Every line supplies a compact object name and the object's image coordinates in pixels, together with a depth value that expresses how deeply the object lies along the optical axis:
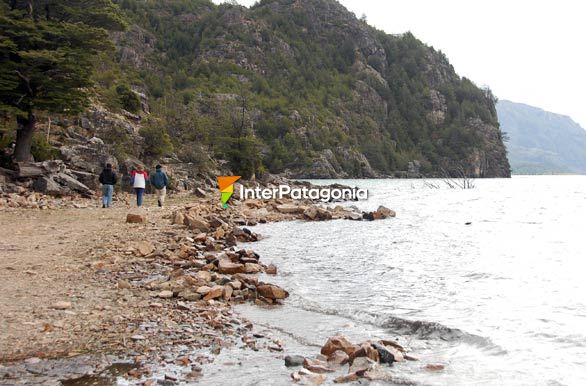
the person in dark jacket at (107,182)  21.80
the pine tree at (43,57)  23.33
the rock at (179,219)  19.16
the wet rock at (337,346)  6.46
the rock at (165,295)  8.99
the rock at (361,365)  5.79
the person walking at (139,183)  22.86
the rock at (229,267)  11.59
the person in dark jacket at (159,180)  23.55
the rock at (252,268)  12.33
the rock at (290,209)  32.03
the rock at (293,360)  6.14
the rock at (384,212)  33.46
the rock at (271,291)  9.88
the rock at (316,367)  5.89
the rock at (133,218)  18.03
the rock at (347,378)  5.59
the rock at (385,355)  6.29
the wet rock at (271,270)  12.98
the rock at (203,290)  9.23
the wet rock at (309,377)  5.56
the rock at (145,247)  12.86
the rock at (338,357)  6.23
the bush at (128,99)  46.25
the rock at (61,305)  7.57
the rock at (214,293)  9.20
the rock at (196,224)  18.78
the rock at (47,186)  23.05
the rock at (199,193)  36.22
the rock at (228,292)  9.51
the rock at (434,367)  6.29
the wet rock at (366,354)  6.20
